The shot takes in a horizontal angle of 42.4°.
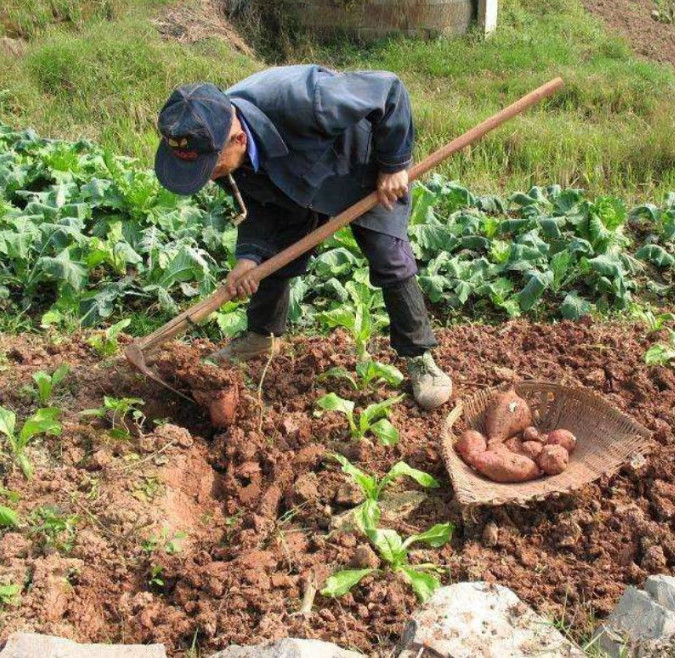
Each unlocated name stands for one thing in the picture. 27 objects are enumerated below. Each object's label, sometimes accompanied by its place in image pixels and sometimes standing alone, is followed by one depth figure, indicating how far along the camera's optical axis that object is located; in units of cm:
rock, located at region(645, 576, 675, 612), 288
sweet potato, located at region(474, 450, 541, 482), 360
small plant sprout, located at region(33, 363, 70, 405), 396
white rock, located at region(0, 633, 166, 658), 270
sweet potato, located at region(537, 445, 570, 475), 362
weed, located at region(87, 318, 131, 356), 439
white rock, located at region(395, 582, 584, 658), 281
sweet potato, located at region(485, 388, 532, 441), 382
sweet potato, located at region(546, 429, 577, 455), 376
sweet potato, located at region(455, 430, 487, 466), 368
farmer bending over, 326
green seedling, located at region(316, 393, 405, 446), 375
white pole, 1021
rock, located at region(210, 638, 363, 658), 268
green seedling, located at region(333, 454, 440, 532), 326
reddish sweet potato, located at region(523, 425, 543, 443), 381
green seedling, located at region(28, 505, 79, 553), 334
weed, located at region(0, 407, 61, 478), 355
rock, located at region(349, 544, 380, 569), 323
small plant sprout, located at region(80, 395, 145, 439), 381
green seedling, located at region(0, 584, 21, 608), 306
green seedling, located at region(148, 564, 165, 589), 324
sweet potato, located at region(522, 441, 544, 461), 372
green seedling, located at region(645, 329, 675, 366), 430
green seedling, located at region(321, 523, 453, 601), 311
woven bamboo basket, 346
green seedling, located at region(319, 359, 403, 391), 415
